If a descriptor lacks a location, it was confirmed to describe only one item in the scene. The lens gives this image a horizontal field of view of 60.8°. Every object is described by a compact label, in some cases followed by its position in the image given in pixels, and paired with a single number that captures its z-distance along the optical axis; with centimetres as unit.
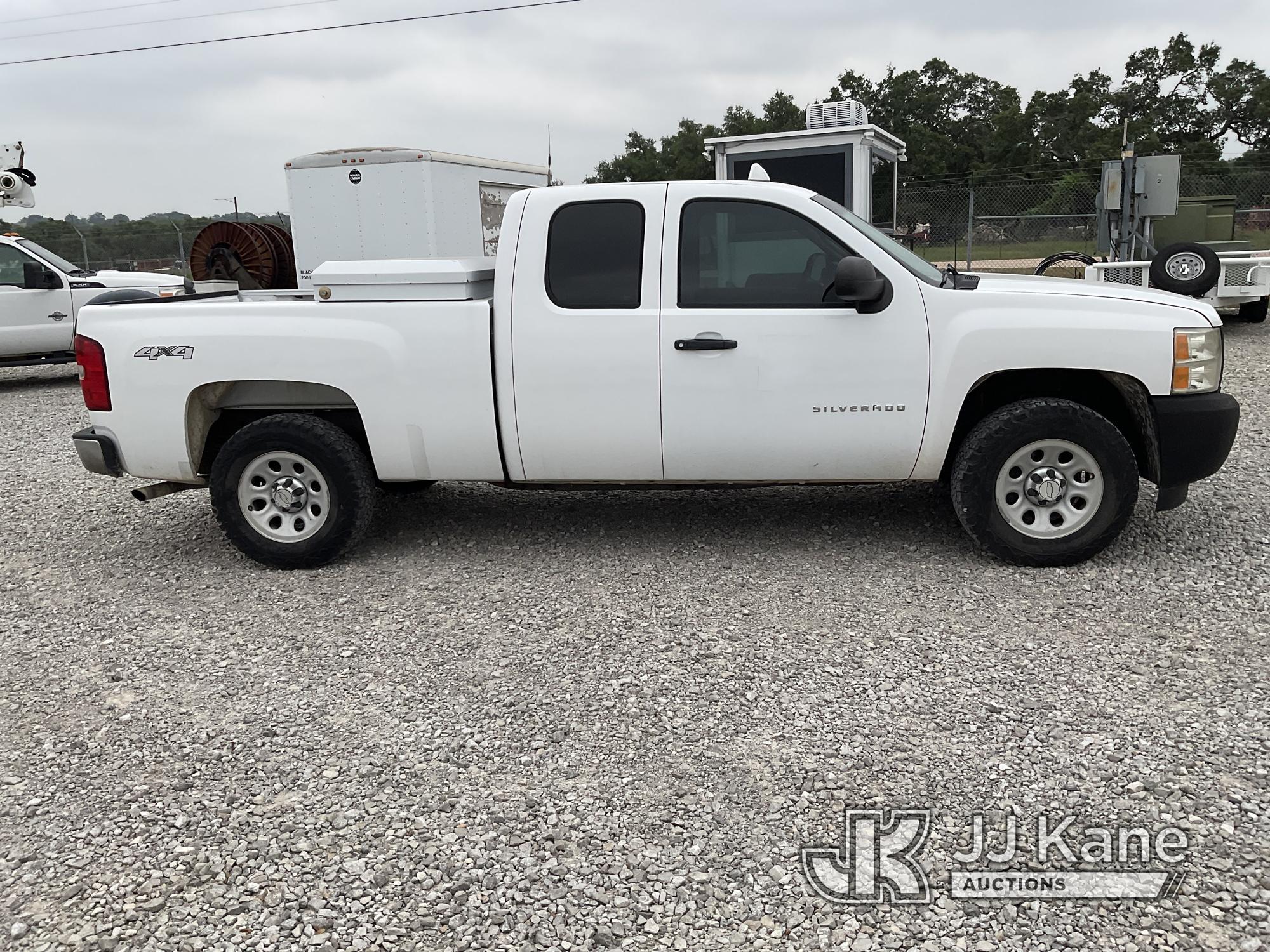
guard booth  1388
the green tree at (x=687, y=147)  5278
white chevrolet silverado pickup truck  516
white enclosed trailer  1240
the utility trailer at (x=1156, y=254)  1252
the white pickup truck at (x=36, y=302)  1338
